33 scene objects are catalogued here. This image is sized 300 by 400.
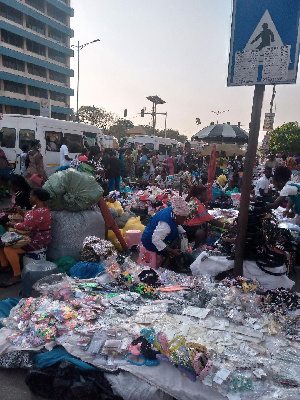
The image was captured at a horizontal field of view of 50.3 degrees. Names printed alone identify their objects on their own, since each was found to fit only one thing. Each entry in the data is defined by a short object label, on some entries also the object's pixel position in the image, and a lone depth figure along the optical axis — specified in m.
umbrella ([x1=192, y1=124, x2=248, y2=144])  11.48
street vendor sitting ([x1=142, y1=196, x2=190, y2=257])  4.12
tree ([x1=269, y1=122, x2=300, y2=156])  25.98
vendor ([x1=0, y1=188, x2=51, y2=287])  4.39
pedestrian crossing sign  2.87
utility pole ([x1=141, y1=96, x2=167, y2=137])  45.59
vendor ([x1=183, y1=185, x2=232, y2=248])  5.46
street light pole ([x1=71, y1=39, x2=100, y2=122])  26.84
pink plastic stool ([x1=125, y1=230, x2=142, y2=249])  6.00
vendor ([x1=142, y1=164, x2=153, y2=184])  13.18
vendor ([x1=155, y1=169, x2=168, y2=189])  11.04
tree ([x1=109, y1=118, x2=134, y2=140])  50.97
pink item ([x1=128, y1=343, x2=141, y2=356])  2.55
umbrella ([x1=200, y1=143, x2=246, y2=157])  14.54
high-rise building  32.34
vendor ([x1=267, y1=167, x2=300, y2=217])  5.00
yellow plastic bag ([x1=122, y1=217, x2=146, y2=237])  6.48
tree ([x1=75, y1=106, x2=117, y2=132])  44.65
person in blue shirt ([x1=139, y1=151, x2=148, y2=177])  15.88
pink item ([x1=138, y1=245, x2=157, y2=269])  4.49
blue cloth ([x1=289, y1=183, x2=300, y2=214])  5.06
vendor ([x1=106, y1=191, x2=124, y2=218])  6.78
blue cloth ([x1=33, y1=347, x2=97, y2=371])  2.59
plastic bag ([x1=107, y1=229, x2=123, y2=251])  5.84
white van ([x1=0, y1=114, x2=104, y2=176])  11.09
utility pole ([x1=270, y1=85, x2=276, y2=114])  27.90
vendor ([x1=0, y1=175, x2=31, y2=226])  5.04
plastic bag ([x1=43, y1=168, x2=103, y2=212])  4.90
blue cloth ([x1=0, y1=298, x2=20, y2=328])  3.45
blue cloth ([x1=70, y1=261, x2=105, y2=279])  4.23
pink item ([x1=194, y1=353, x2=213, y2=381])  2.32
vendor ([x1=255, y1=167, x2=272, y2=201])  8.36
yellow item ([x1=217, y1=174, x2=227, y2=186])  10.71
